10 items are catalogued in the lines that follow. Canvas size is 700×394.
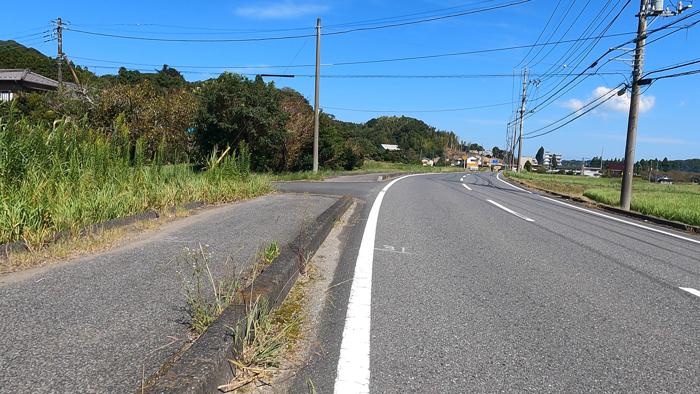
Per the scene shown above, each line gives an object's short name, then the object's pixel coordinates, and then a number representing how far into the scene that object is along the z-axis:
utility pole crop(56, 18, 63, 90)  34.00
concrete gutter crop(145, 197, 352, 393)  2.45
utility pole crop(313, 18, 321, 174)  26.89
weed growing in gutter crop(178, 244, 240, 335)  3.42
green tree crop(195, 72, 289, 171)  25.22
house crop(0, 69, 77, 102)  45.12
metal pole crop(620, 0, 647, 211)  16.98
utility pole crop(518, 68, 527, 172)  55.34
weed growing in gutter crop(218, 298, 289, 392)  2.91
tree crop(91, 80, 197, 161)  21.06
